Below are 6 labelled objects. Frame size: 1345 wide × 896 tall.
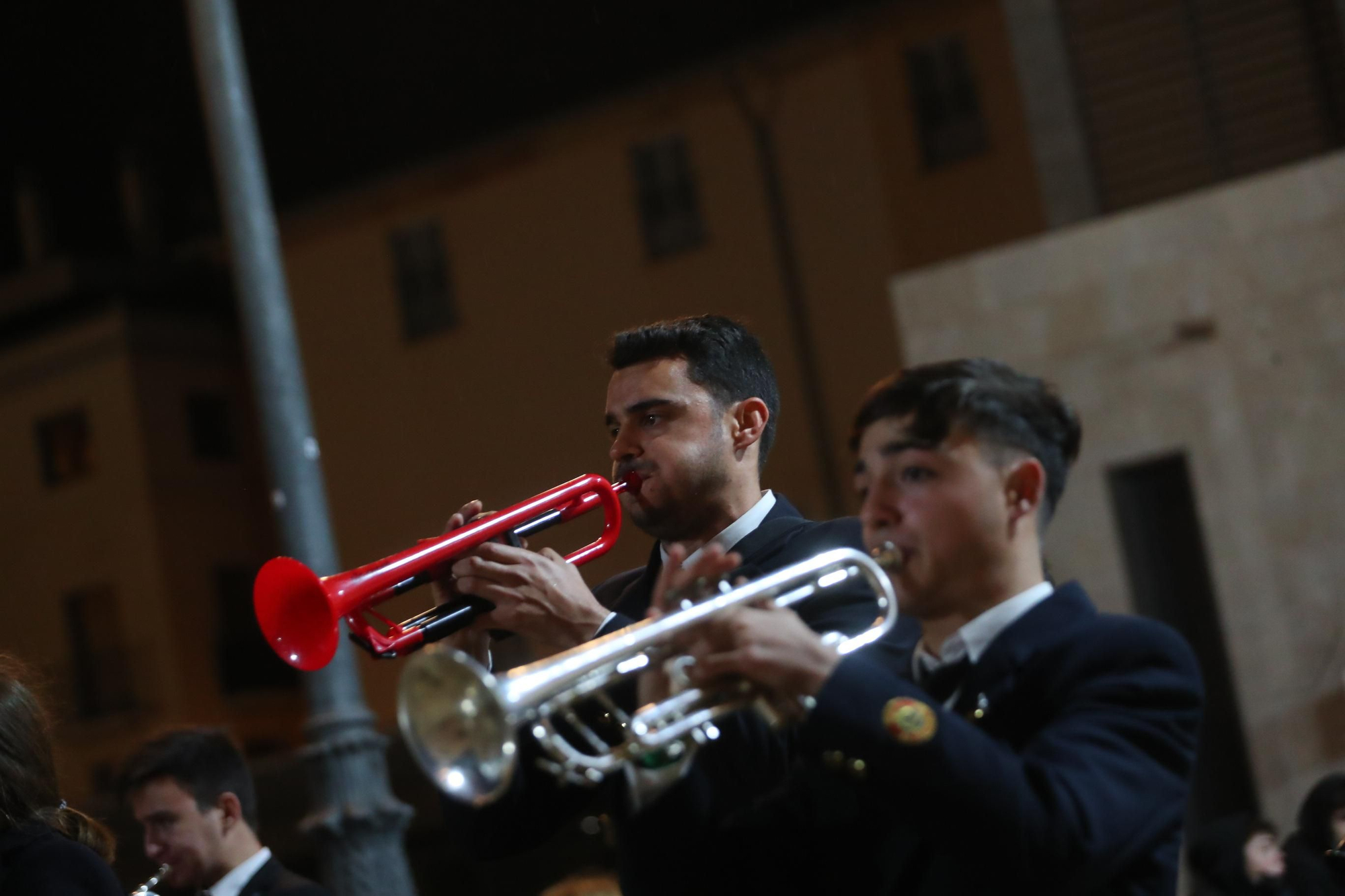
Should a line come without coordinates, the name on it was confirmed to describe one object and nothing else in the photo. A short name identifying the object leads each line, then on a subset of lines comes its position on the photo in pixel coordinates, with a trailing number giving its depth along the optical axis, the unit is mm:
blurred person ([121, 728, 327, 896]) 9508
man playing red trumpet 6305
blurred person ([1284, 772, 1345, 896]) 12461
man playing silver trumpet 4621
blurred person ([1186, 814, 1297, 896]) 14484
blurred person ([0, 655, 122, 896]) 6855
